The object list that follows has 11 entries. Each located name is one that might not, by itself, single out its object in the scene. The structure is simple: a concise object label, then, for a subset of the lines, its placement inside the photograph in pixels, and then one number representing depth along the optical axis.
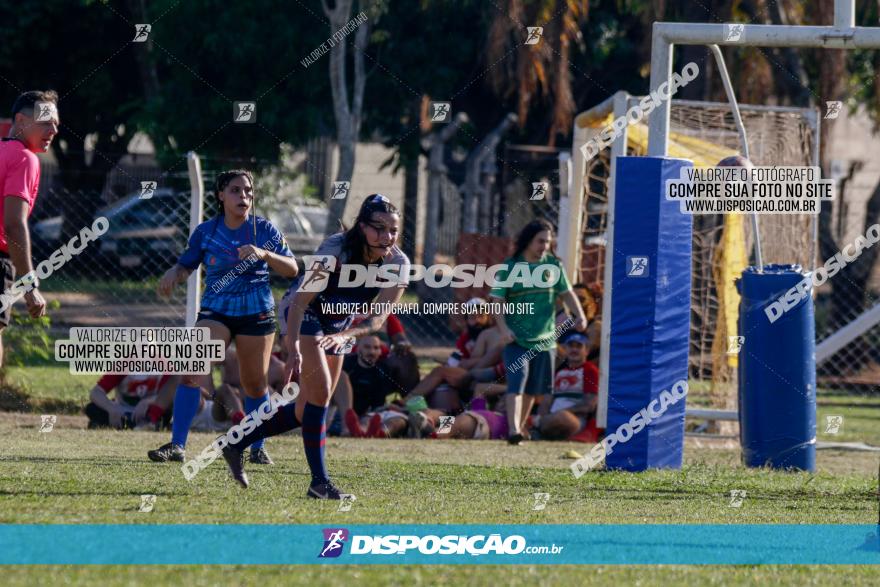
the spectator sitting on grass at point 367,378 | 12.38
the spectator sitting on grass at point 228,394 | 11.85
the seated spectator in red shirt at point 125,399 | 11.94
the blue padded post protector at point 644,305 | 9.73
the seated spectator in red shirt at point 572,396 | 12.27
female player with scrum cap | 7.60
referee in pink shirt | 7.71
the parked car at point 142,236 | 17.67
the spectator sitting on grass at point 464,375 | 12.62
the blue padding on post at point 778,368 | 9.95
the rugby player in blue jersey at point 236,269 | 8.42
